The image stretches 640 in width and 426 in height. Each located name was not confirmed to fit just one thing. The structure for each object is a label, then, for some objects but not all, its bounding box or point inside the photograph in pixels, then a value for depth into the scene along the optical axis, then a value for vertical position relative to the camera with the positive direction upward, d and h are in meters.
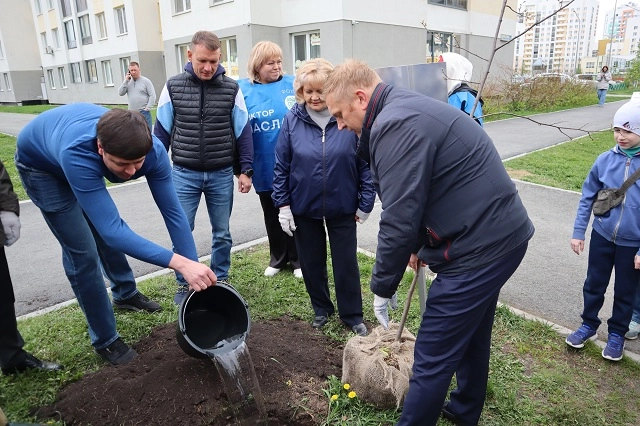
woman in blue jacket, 3.09 -0.78
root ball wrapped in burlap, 2.61 -1.58
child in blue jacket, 2.95 -1.10
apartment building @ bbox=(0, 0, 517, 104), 17.92 +1.60
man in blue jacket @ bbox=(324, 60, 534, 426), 1.87 -0.57
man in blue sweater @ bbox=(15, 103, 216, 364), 2.31 -0.60
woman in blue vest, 4.00 -0.27
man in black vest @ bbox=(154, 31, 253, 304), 3.69 -0.43
